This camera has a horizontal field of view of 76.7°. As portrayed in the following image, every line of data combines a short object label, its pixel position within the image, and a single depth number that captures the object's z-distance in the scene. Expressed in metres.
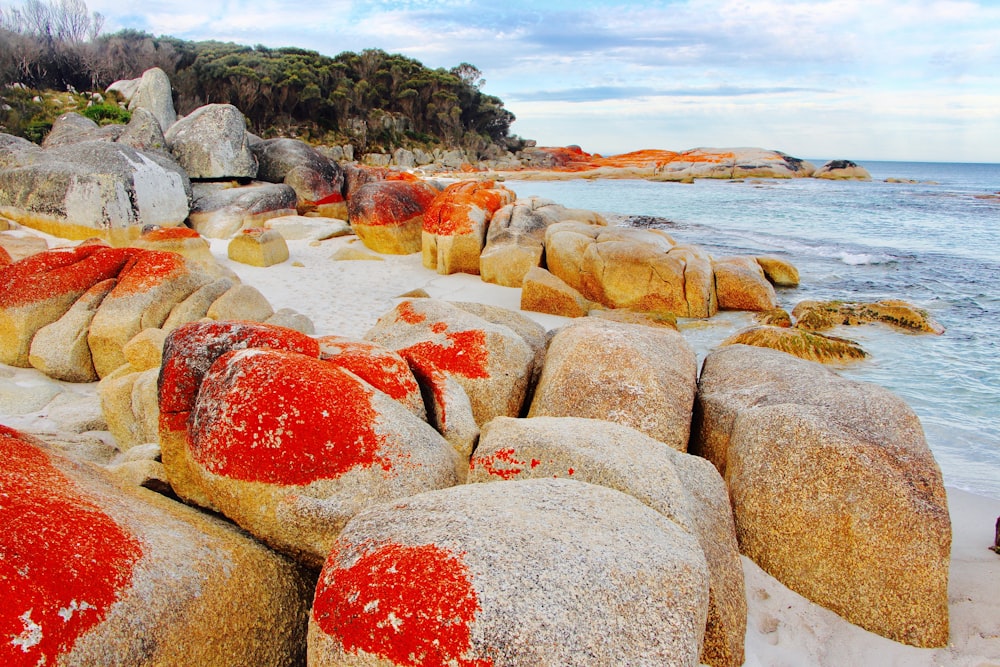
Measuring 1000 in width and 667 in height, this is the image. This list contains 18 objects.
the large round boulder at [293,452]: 3.04
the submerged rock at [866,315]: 10.48
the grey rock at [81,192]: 12.96
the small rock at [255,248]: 12.73
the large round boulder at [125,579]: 2.02
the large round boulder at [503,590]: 2.07
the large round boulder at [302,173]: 18.14
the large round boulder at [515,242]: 12.01
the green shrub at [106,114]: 22.72
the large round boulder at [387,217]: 14.48
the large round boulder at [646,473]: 3.15
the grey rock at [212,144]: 16.47
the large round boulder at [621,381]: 4.60
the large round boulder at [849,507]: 3.48
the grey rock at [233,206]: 15.40
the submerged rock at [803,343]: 8.46
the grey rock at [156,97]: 20.38
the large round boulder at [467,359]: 4.63
